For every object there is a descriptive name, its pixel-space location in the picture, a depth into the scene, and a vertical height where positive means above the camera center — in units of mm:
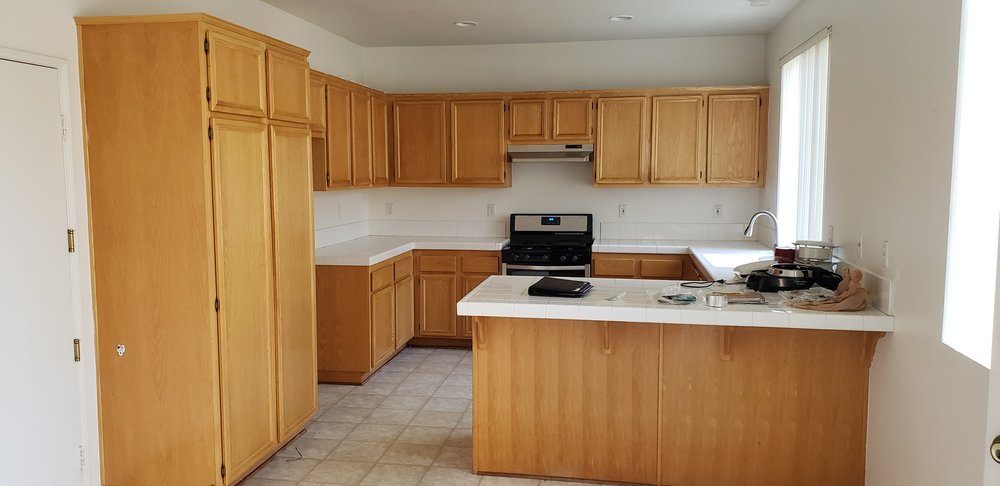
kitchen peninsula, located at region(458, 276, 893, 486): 3061 -962
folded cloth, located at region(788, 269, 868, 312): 2879 -480
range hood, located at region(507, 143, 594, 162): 5707 +295
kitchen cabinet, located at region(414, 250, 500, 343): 5777 -825
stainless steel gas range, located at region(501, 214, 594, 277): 5637 -515
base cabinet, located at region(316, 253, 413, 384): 4895 -974
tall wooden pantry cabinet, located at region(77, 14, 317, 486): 2906 -221
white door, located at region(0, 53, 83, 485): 2688 -427
